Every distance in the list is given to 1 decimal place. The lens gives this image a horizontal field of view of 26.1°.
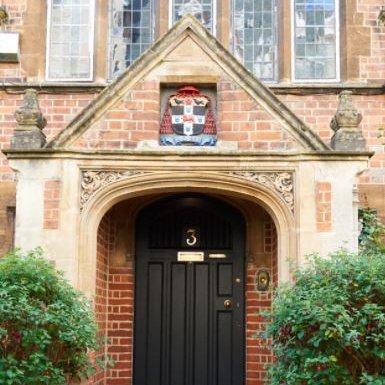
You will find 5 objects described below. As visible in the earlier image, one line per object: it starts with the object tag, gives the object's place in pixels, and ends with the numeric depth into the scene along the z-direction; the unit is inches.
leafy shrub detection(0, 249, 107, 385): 308.2
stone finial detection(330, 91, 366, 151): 373.7
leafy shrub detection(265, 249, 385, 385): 296.5
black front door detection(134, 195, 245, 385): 438.3
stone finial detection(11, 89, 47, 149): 376.5
